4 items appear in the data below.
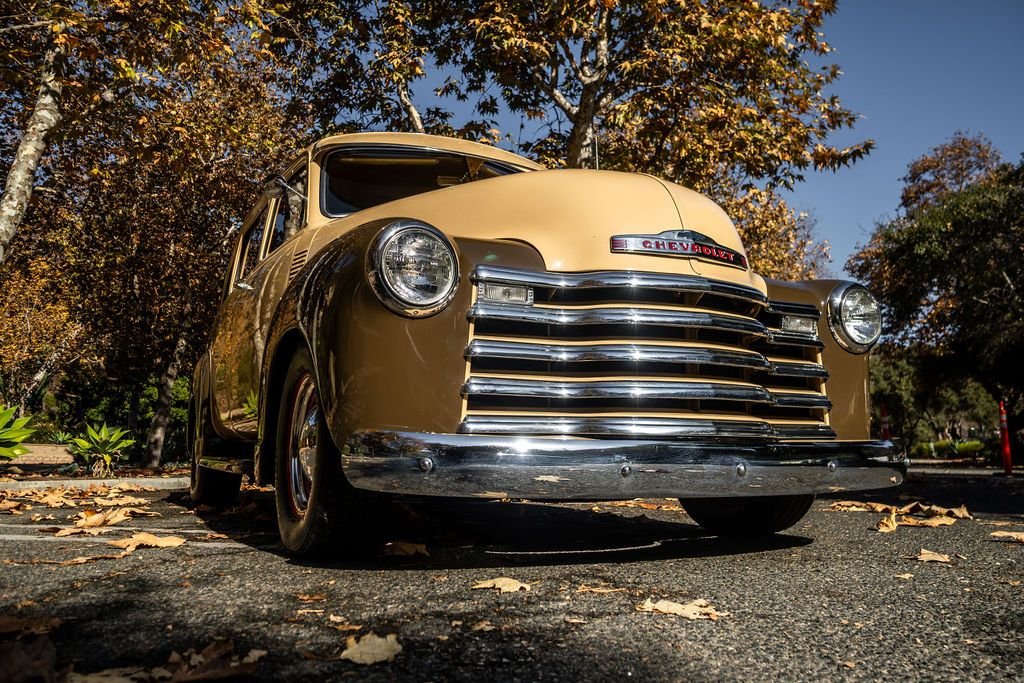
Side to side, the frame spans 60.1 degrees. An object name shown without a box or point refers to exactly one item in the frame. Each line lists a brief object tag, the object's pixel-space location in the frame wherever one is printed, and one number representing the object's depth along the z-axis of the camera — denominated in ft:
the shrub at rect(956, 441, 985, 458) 95.55
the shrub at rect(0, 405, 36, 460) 28.73
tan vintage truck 10.42
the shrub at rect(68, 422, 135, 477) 32.81
